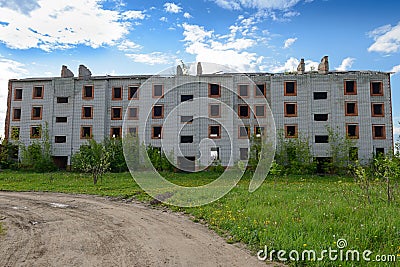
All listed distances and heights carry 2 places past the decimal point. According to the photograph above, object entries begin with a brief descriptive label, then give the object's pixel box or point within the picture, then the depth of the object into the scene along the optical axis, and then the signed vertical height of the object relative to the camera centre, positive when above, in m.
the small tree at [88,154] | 35.18 -0.11
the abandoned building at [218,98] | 37.25 +5.03
